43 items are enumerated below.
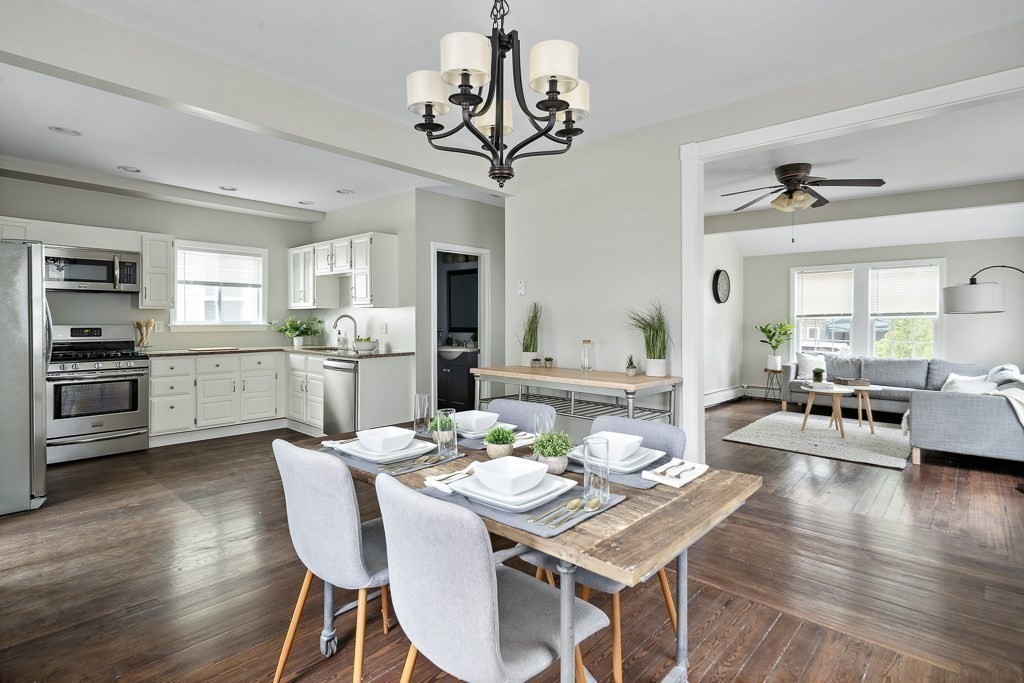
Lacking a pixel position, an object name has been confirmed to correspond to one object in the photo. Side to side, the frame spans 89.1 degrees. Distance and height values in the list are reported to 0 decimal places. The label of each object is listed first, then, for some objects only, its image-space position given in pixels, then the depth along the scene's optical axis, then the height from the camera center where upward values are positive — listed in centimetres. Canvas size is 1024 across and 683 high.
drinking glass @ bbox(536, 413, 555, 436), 181 -32
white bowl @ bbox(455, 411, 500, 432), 228 -38
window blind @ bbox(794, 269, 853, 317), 759 +61
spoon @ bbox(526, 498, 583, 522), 138 -46
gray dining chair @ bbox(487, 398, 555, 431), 252 -38
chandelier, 170 +90
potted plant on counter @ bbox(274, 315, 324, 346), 604 +8
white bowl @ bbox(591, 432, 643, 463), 179 -39
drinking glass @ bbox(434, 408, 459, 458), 192 -37
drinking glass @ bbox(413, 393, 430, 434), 204 -29
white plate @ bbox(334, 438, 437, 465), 187 -43
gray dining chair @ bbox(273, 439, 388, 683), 149 -57
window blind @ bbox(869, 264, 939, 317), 691 +59
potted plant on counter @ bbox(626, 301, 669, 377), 362 -4
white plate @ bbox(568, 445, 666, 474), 173 -44
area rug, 468 -107
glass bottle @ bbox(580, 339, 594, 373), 407 -19
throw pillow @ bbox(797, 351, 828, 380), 730 -41
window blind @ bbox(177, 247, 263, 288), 564 +78
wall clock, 755 +71
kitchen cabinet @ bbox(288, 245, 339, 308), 596 +61
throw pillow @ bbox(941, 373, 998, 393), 536 -54
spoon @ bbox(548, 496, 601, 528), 132 -47
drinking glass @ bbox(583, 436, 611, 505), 144 -38
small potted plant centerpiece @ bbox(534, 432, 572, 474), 167 -37
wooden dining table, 113 -48
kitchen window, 564 +58
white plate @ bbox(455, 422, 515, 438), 222 -42
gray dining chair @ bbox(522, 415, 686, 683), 160 -45
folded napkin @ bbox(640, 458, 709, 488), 160 -45
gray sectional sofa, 407 -74
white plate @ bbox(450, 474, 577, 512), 140 -44
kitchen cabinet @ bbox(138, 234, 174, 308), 513 +64
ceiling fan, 468 +135
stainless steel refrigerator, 325 -26
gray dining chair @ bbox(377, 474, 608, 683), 110 -60
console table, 333 -34
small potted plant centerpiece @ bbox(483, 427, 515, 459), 184 -39
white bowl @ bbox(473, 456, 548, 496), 145 -40
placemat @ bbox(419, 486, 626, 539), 127 -47
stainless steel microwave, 461 +62
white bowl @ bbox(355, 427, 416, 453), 193 -39
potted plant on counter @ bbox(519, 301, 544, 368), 440 -1
